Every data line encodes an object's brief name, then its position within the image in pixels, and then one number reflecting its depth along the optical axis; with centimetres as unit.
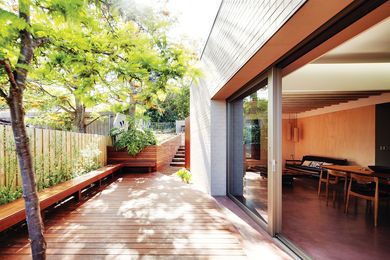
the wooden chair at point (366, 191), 348
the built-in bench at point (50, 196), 256
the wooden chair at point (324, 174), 702
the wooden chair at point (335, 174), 456
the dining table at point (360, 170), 400
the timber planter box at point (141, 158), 830
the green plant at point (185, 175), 713
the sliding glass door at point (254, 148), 308
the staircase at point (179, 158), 1029
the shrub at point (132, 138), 832
